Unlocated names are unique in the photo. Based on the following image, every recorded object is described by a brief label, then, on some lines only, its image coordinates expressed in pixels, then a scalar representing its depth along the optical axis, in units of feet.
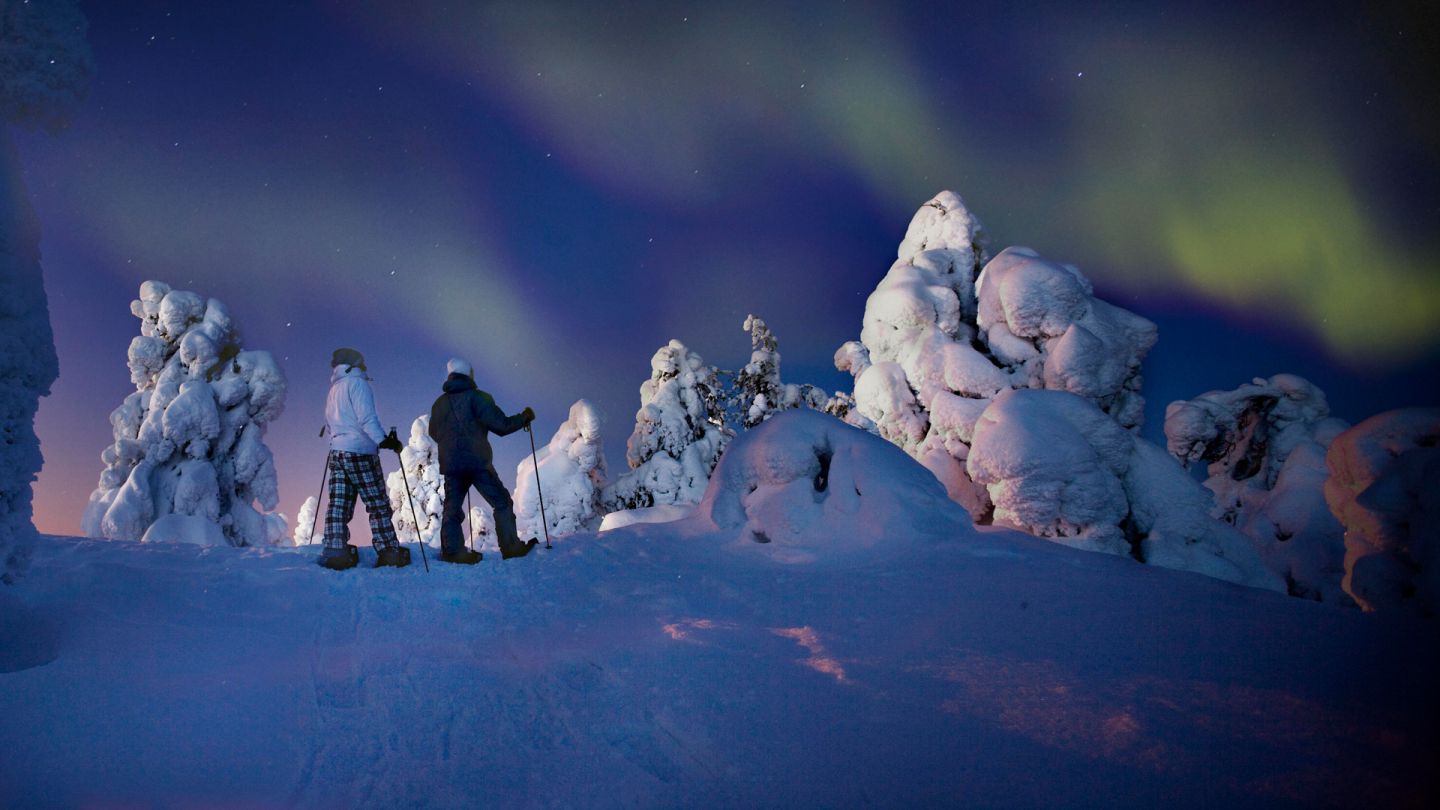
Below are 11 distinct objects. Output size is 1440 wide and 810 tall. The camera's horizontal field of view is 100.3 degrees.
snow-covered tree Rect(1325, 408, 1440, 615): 15.05
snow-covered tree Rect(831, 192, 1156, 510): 48.37
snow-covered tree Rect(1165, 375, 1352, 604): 46.68
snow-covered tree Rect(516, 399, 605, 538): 71.20
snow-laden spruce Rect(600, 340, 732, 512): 66.33
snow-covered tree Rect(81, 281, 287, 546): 58.54
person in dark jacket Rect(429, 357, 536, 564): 22.18
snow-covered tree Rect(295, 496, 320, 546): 123.54
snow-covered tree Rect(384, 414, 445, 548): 85.51
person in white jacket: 20.69
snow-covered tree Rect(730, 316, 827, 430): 71.61
